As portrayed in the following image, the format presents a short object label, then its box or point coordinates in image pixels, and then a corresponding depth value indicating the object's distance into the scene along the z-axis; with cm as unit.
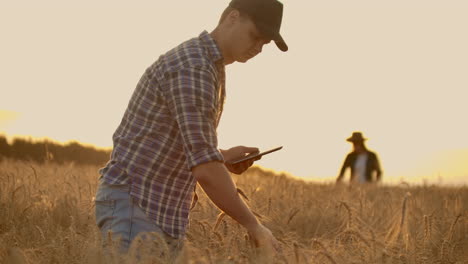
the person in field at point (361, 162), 1162
